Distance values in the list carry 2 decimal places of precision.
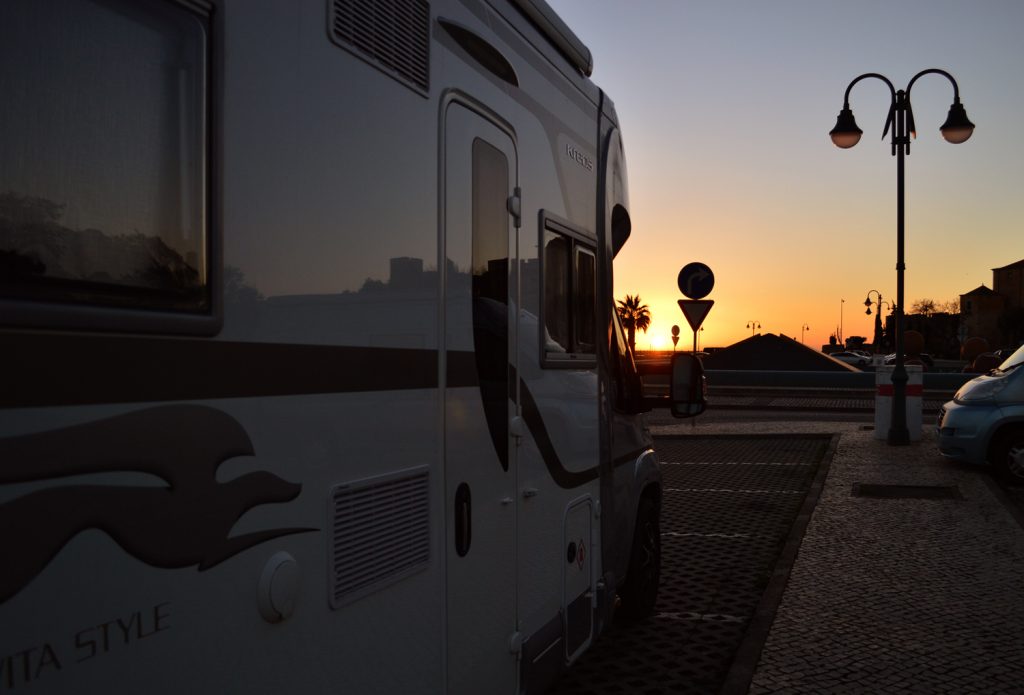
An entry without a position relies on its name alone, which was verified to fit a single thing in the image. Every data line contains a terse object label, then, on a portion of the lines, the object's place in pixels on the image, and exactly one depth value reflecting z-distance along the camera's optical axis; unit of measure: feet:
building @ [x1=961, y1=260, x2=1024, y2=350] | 386.11
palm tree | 324.39
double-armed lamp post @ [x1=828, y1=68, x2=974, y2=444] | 52.06
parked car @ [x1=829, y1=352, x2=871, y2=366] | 196.44
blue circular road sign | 49.67
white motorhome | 5.34
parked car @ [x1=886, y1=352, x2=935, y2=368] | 162.96
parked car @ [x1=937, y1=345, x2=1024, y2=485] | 38.27
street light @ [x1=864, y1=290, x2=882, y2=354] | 242.91
